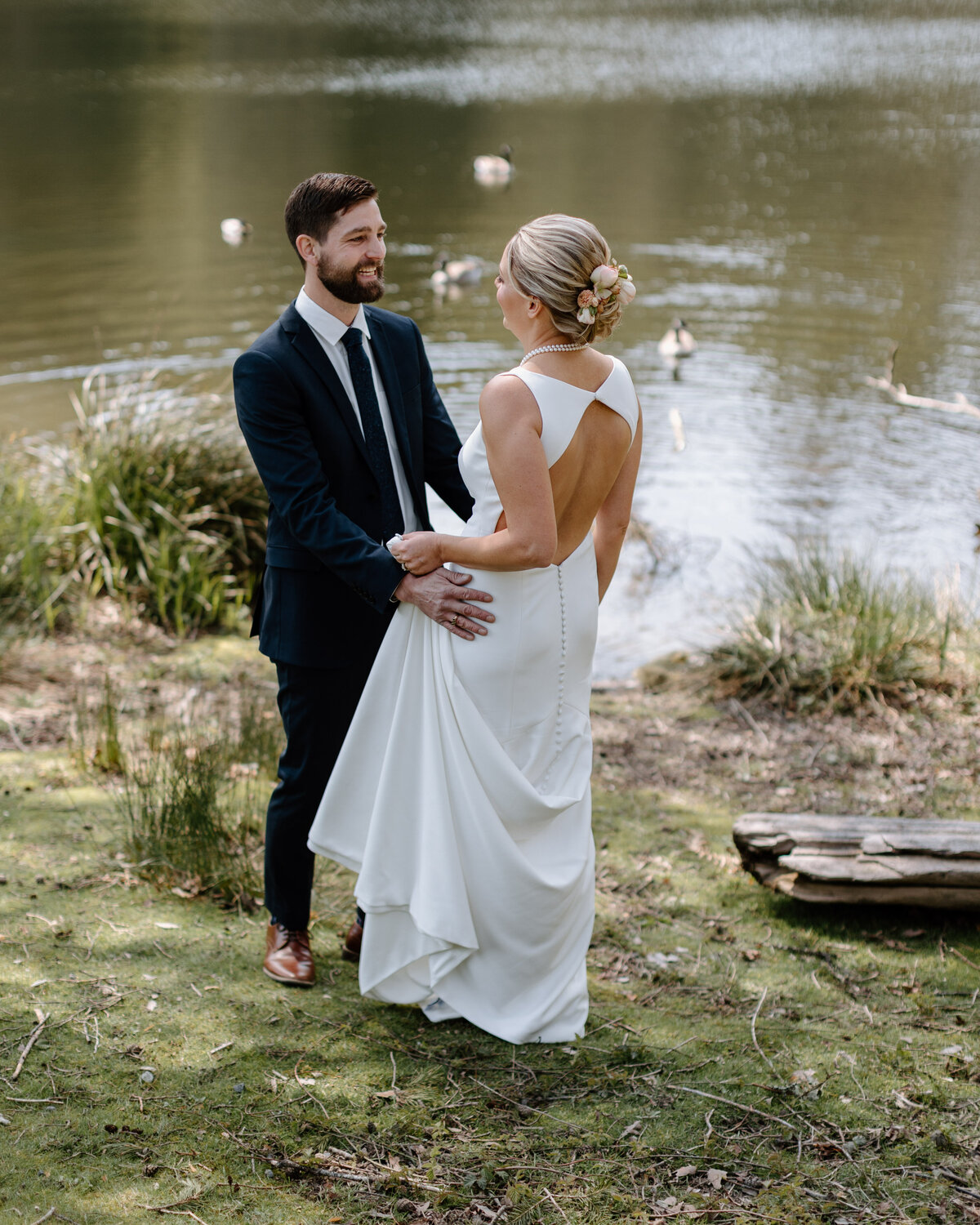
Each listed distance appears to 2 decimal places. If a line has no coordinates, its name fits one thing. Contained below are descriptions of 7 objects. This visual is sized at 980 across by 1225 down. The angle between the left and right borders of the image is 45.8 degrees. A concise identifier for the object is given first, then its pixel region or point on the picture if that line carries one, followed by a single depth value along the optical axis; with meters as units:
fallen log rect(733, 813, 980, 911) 3.89
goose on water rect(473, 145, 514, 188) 19.84
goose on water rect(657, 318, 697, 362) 12.12
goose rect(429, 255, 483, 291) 13.99
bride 3.03
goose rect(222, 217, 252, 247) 15.32
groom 3.21
